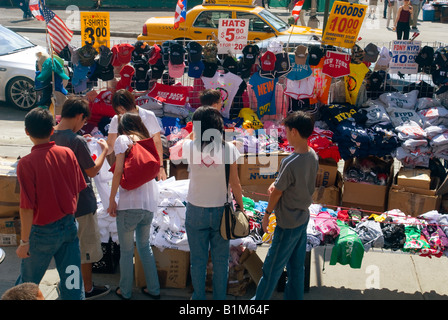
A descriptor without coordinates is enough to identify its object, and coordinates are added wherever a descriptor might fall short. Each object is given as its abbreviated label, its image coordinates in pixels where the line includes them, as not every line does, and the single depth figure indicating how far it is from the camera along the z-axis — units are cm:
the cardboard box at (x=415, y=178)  647
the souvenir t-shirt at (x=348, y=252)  500
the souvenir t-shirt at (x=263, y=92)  744
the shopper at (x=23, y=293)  290
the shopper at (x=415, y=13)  2180
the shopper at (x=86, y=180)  431
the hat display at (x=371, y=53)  720
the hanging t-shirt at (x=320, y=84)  734
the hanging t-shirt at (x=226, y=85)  739
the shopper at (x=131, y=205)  436
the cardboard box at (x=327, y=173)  688
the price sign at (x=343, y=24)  708
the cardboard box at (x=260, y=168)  679
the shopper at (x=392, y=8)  2229
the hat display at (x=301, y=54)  725
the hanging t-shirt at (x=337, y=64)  719
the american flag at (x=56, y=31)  647
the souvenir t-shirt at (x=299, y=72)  733
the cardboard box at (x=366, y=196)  671
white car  1077
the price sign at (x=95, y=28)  737
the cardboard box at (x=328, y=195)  682
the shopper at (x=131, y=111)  496
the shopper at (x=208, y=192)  407
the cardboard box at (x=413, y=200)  643
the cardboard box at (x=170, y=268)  510
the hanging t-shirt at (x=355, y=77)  724
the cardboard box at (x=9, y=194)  577
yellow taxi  1352
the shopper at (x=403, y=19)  1681
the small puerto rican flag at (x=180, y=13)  785
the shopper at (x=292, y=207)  409
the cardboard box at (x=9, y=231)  578
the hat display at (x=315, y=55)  727
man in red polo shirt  369
